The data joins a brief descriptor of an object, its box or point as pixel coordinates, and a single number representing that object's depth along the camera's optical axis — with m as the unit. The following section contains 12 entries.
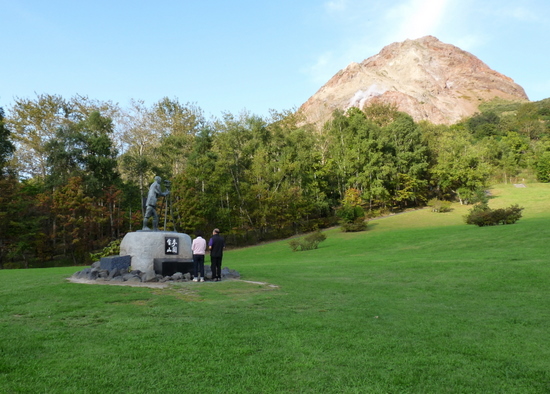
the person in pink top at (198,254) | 10.26
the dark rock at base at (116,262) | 10.87
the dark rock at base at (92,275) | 10.38
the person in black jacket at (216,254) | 10.36
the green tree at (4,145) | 27.64
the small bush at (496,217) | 23.89
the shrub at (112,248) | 17.63
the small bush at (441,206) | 41.72
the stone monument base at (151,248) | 11.30
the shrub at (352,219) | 33.53
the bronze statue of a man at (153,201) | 12.58
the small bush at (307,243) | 25.30
